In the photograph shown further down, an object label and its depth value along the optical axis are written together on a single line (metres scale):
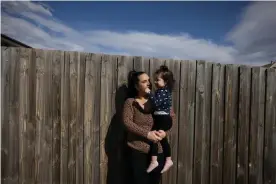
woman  2.54
